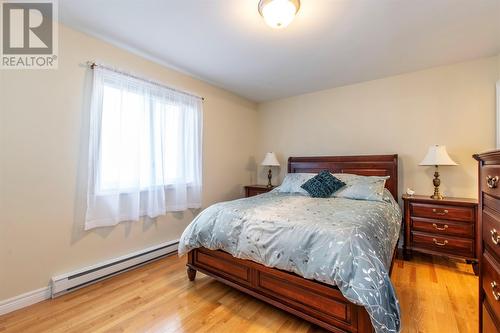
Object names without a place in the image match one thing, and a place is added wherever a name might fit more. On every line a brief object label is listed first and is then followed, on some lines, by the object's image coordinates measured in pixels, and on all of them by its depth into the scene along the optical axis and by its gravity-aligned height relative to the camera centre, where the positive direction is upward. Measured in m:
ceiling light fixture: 1.69 +1.21
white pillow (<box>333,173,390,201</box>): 2.62 -0.26
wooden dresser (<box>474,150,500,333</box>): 0.93 -0.33
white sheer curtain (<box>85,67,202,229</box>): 2.26 +0.18
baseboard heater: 2.01 -1.07
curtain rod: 2.24 +1.01
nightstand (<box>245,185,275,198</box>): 3.82 -0.40
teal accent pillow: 2.84 -0.24
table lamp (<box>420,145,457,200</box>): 2.63 +0.10
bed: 1.27 -0.85
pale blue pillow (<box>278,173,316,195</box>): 3.21 -0.23
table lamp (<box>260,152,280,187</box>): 3.97 +0.11
